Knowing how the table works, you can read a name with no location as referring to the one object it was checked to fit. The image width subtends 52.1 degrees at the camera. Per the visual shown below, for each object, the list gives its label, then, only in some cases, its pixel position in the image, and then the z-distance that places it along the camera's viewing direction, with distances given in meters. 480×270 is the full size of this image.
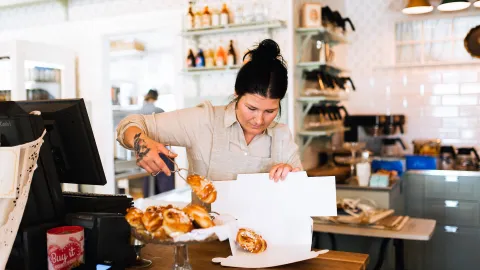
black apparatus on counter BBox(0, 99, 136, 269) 1.52
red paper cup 1.45
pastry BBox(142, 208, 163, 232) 1.29
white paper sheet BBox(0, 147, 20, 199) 1.31
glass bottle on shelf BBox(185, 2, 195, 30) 4.44
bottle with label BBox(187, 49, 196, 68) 4.48
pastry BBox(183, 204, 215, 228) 1.33
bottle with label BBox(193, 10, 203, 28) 4.41
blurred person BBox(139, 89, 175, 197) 6.83
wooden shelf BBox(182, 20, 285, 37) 4.12
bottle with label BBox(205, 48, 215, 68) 4.39
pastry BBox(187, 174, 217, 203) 1.50
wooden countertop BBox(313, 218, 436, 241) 3.02
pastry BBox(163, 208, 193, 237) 1.27
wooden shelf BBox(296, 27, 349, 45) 4.22
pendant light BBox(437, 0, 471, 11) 5.03
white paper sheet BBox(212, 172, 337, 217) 1.65
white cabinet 4.43
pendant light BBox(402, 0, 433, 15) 5.31
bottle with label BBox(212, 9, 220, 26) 4.32
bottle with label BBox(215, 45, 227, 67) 4.34
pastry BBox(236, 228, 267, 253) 1.65
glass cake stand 1.29
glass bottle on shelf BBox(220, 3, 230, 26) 4.29
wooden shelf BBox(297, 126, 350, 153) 4.29
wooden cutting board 3.17
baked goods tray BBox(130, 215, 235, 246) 1.28
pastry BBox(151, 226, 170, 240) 1.28
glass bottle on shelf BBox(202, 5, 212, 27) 4.36
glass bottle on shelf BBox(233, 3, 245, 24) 4.30
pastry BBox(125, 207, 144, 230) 1.33
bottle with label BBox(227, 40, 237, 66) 4.32
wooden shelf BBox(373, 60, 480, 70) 5.63
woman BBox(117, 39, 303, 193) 2.01
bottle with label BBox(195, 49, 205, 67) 4.43
